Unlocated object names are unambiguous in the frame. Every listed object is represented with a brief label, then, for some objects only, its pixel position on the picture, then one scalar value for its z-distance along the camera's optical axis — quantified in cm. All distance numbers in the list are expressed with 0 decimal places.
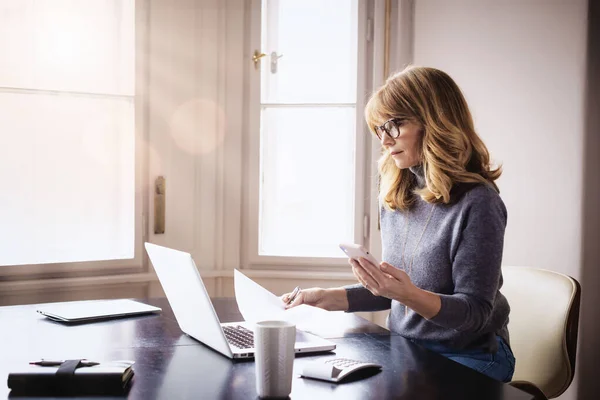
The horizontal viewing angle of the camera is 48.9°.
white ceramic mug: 116
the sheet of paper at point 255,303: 166
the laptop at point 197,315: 140
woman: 162
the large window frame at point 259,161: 296
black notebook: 118
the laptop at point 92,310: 182
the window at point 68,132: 263
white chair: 189
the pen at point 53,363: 125
